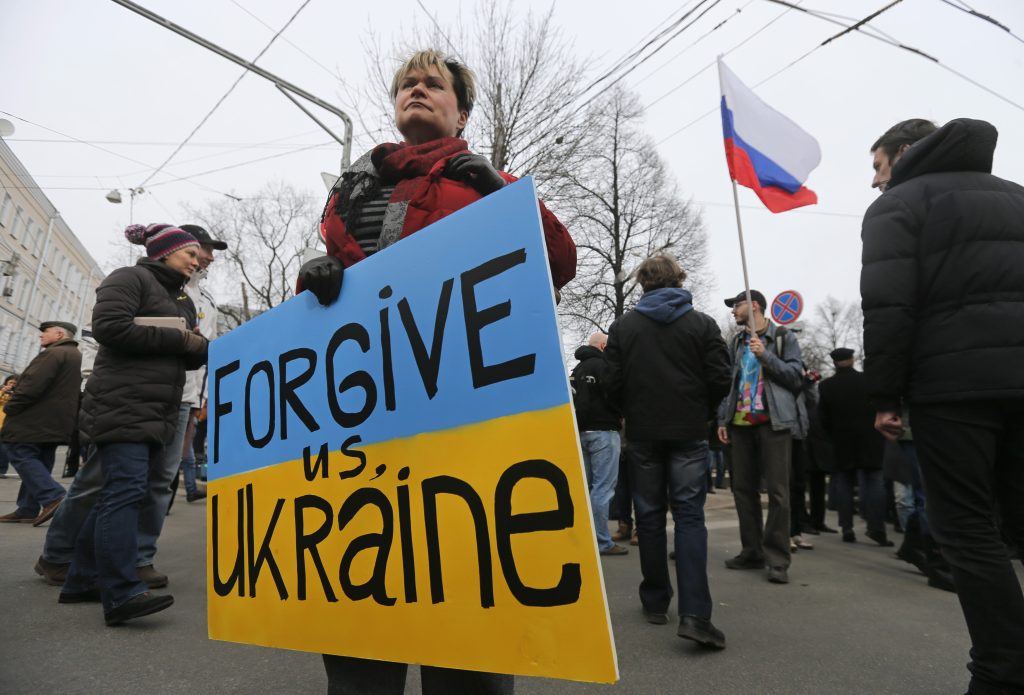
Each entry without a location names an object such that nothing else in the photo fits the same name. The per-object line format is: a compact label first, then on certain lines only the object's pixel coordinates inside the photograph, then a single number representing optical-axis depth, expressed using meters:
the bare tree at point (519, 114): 11.38
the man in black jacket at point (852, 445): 5.84
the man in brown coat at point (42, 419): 5.20
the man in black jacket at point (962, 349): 1.81
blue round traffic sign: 10.52
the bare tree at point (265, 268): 30.69
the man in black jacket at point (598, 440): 5.31
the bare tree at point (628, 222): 18.92
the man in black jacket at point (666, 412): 3.08
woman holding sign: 1.27
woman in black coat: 2.76
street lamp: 16.72
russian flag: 4.91
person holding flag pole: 4.23
